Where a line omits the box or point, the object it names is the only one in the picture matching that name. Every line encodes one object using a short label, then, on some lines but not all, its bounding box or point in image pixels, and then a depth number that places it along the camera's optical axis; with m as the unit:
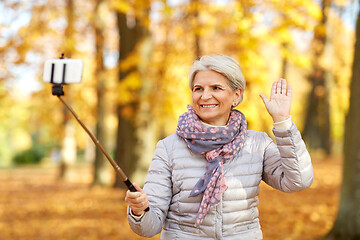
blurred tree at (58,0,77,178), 14.34
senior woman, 2.40
